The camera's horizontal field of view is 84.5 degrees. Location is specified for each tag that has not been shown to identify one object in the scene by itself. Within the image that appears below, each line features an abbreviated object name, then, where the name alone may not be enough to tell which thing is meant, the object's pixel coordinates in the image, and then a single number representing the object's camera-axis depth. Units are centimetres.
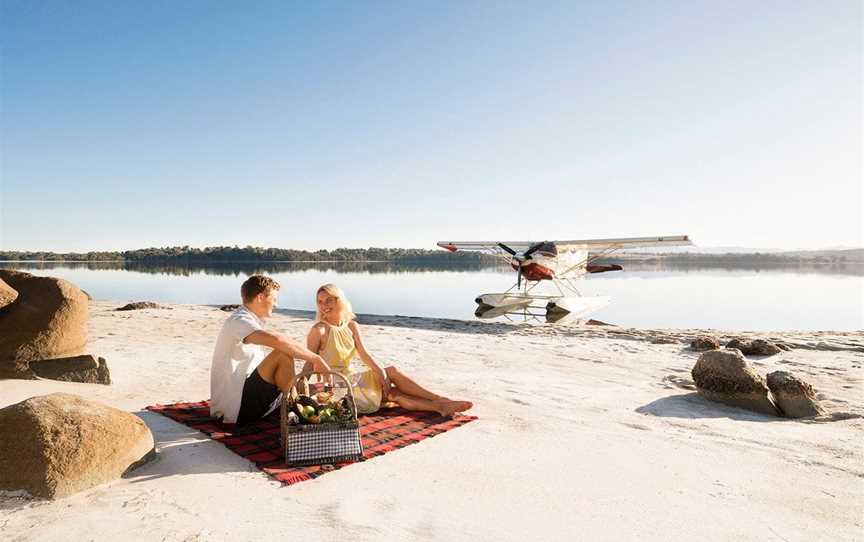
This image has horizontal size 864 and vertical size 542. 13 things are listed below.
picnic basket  304
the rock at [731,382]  471
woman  392
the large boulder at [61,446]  249
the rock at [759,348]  796
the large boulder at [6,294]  486
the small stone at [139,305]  1329
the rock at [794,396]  450
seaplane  1720
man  324
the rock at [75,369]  487
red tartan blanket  300
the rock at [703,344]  833
